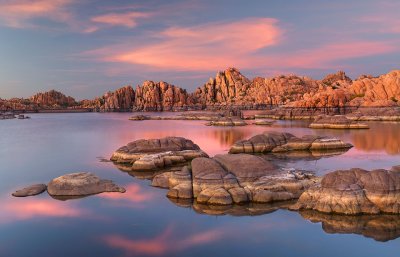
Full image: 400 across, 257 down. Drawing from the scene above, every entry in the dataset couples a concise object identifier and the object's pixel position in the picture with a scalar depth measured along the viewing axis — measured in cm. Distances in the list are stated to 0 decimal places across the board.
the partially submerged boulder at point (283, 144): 5575
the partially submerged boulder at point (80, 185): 3244
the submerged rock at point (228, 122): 12850
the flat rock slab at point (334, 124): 9950
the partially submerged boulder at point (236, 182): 2875
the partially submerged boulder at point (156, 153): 4303
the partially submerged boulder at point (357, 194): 2523
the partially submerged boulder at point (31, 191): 3288
